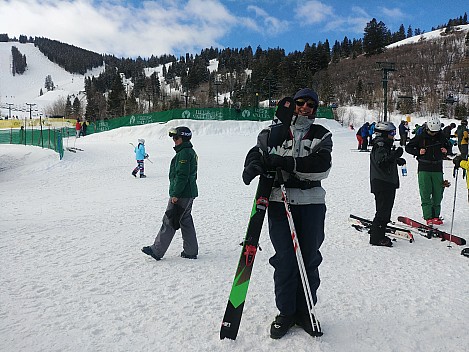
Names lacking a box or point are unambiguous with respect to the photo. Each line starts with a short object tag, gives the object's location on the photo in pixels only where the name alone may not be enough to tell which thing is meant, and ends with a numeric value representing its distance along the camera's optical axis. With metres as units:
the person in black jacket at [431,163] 6.26
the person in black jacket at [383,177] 5.40
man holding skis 2.93
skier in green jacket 4.82
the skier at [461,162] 5.33
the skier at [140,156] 14.16
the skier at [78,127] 35.51
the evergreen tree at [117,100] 88.75
